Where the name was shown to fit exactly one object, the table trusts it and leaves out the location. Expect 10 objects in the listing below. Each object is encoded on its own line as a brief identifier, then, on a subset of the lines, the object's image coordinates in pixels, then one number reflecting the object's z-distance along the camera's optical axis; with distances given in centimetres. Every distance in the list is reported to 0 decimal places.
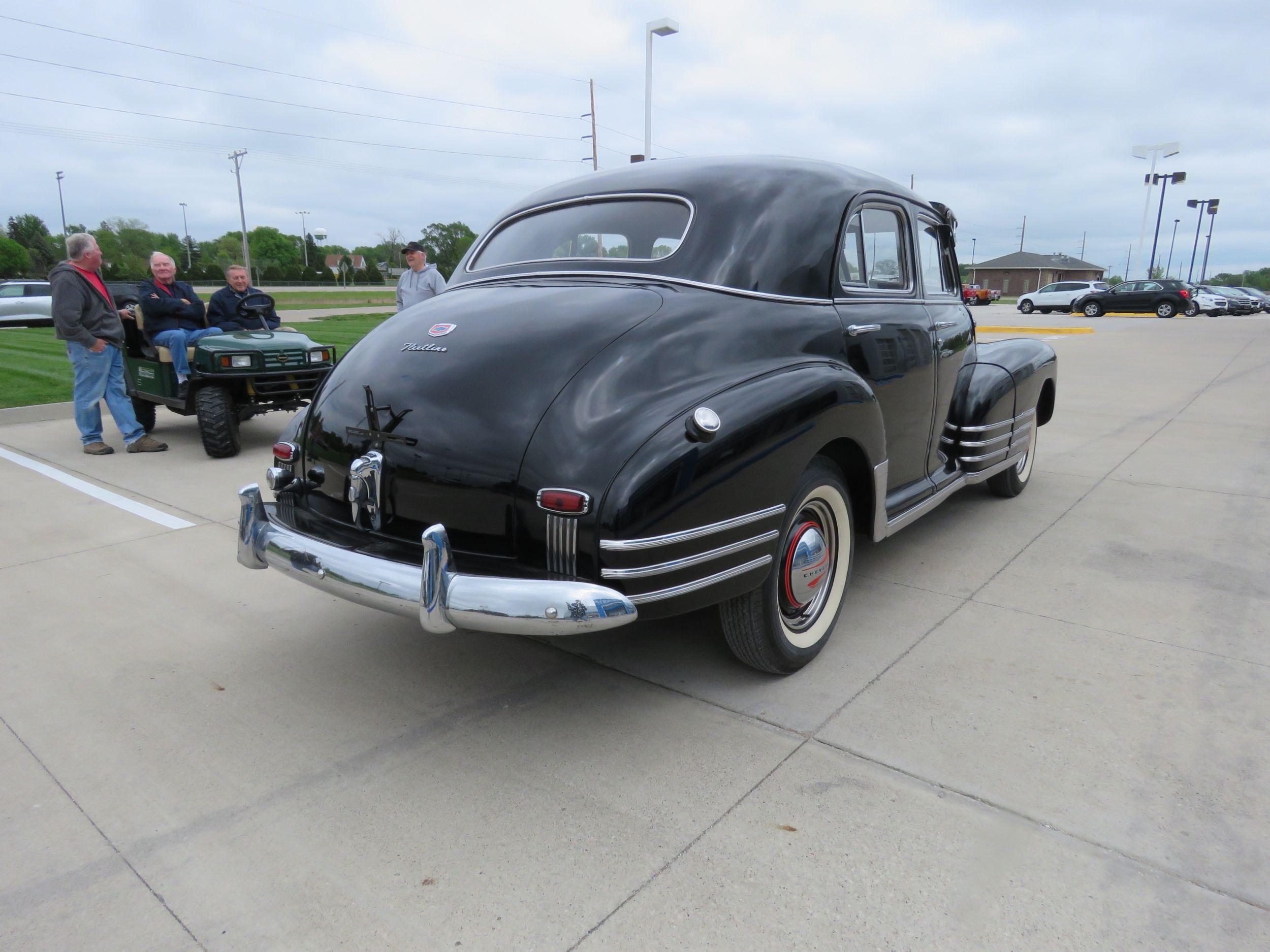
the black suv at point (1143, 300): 3162
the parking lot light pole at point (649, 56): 1994
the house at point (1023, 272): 7862
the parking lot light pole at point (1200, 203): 5597
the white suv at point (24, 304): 2234
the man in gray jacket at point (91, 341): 645
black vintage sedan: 237
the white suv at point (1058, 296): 3453
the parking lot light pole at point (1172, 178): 4547
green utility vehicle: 676
